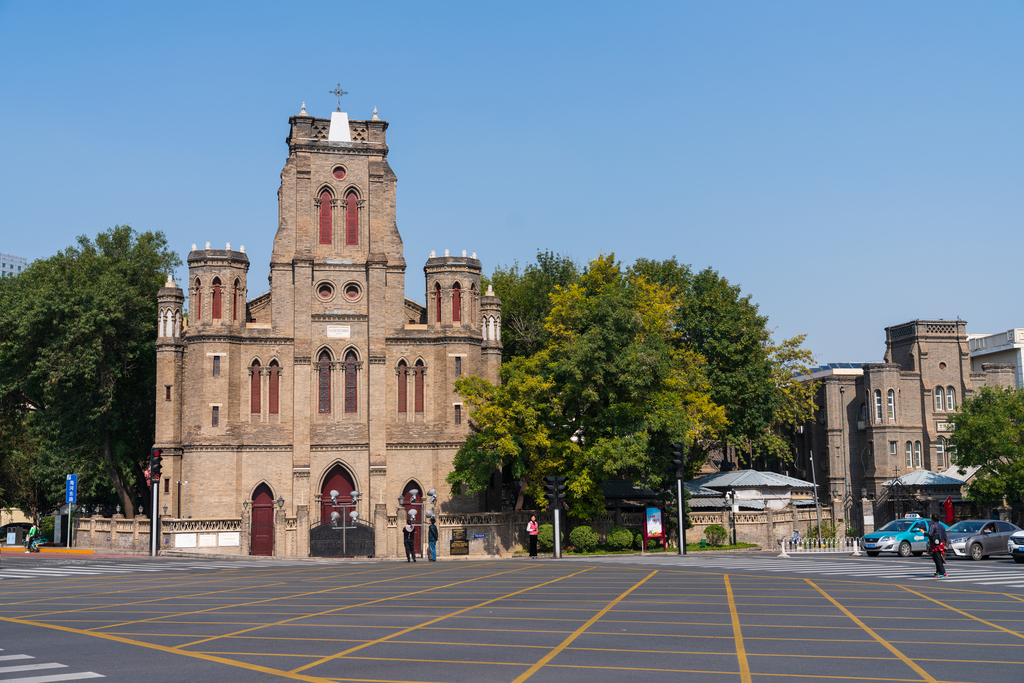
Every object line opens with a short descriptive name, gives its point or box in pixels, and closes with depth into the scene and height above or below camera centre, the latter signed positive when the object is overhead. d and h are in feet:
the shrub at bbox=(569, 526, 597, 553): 131.03 -12.83
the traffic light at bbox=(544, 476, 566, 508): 117.19 -5.34
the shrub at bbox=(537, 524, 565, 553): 133.69 -12.93
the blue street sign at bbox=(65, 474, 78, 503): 143.13 -5.01
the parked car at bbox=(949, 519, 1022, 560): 105.29 -10.99
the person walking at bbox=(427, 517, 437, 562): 112.68 -10.83
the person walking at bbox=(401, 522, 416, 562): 112.27 -11.33
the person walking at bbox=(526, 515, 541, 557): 121.80 -10.95
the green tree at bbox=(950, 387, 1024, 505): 162.71 -0.01
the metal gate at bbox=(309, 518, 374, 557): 140.87 -13.58
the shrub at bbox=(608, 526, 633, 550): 132.77 -12.93
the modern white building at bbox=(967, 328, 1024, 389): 249.75 +26.04
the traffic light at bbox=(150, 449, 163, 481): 119.77 -1.23
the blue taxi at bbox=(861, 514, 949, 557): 109.91 -11.44
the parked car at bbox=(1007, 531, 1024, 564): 97.40 -11.05
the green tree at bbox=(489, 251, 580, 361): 192.65 +32.24
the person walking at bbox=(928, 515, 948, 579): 78.48 -8.62
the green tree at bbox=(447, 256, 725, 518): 132.36 +5.86
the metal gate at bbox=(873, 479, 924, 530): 195.42 -12.80
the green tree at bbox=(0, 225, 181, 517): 152.35 +15.85
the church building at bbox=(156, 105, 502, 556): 150.61 +15.46
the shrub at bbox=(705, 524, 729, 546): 145.48 -13.97
